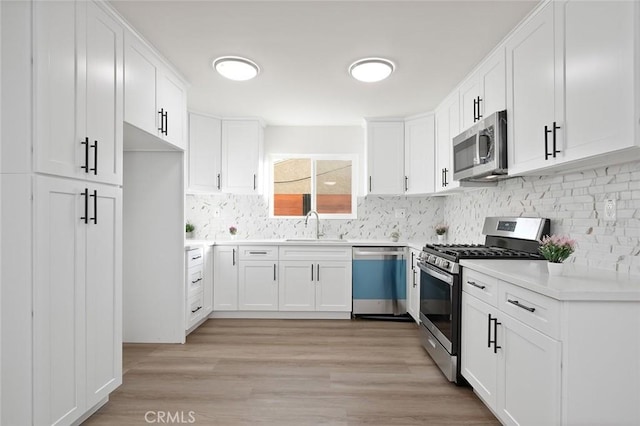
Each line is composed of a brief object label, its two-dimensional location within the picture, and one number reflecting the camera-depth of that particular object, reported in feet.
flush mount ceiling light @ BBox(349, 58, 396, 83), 9.31
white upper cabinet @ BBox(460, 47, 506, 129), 8.43
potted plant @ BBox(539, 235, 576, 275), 6.03
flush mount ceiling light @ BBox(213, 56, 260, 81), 9.29
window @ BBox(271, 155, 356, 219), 16.26
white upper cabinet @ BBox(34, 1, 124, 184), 5.54
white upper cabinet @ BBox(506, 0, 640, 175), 5.05
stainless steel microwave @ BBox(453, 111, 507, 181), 8.21
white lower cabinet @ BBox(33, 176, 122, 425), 5.59
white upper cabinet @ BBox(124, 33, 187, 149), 7.99
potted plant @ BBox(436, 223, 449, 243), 14.66
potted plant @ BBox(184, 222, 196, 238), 14.72
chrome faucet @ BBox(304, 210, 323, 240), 15.48
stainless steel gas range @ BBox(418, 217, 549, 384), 8.32
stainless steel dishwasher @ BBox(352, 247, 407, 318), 13.89
